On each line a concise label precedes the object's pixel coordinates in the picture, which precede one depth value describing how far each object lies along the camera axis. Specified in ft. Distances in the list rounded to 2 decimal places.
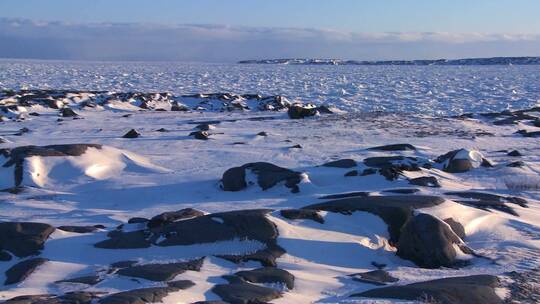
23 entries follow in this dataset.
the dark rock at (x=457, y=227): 18.53
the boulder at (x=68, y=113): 51.01
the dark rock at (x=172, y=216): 18.57
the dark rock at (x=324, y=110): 53.57
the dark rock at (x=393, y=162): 27.14
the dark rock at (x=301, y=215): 18.76
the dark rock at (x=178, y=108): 58.90
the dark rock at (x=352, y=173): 25.94
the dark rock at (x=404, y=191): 22.89
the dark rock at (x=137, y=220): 19.03
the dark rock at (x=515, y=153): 32.19
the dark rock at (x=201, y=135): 36.58
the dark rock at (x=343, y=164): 27.58
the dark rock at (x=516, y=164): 28.47
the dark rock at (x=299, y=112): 49.80
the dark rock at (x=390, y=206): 18.42
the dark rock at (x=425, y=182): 24.50
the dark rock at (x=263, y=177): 24.57
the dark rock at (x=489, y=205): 21.00
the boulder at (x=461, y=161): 27.76
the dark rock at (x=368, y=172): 25.62
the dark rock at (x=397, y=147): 32.74
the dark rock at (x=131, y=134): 37.42
